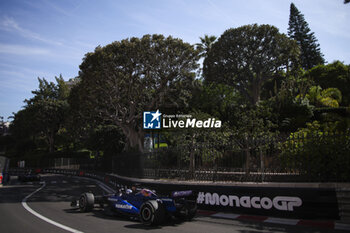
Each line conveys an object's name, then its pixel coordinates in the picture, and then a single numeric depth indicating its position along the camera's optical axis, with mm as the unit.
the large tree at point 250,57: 32844
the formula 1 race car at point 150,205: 8242
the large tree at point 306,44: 56219
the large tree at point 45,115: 55719
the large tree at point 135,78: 26016
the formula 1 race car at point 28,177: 26391
